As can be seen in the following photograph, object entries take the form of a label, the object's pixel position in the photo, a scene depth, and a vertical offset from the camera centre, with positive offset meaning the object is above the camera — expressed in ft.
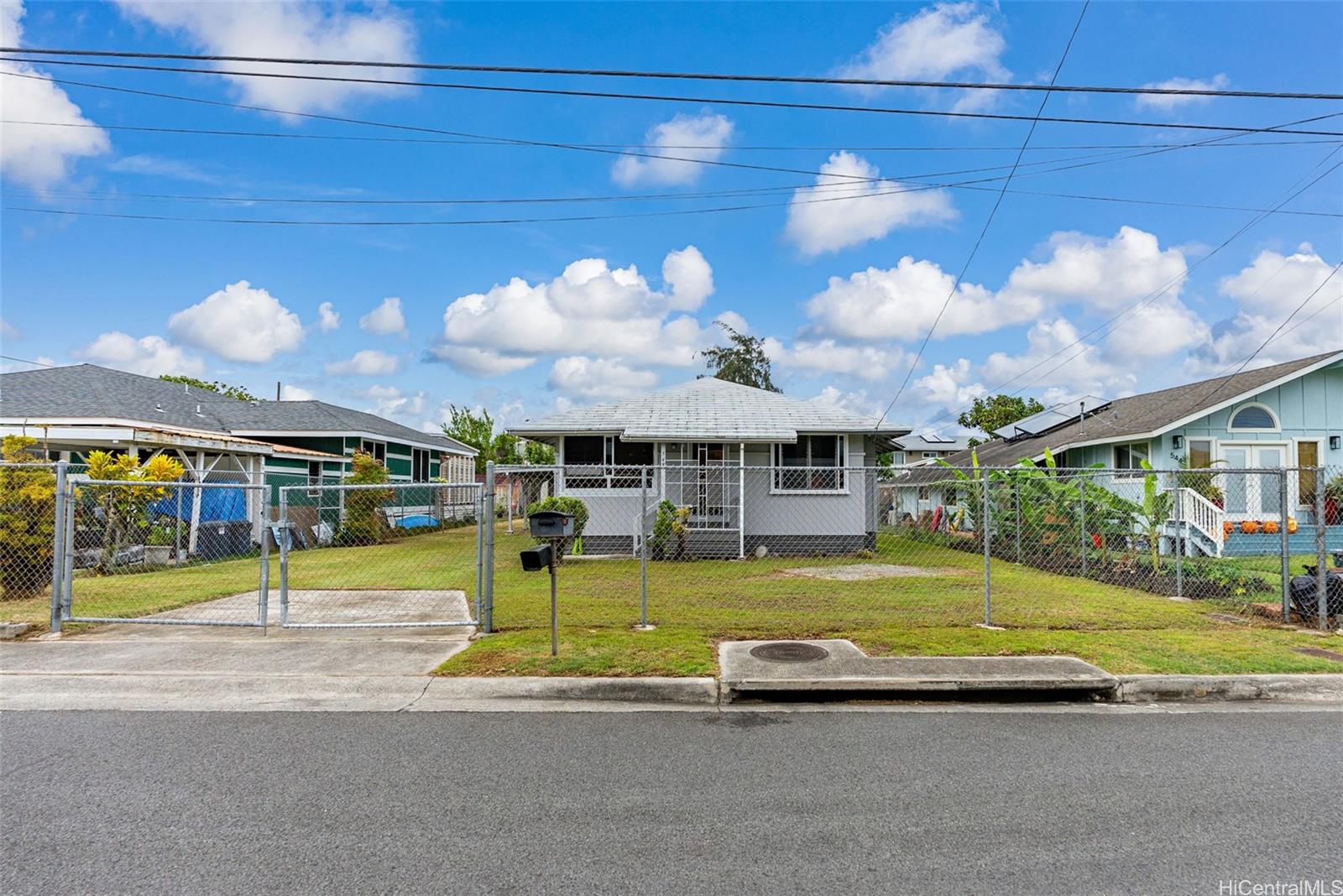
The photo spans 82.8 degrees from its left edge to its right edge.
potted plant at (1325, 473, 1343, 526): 53.93 -1.32
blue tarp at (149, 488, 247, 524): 59.72 -1.49
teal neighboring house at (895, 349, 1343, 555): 57.98 +3.88
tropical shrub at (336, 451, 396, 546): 71.31 -2.67
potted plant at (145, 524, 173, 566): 50.96 -3.97
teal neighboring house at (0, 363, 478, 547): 55.72 +5.74
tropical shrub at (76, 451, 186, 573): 44.09 -0.49
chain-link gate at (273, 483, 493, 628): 30.83 -5.37
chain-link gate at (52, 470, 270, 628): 28.53 -4.38
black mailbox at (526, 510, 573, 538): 22.49 -1.12
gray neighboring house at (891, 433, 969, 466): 154.81 +7.66
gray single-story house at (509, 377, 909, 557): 57.82 +0.64
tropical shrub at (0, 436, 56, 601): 35.12 -2.04
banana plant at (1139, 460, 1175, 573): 45.14 -1.67
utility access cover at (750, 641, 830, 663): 23.56 -5.33
